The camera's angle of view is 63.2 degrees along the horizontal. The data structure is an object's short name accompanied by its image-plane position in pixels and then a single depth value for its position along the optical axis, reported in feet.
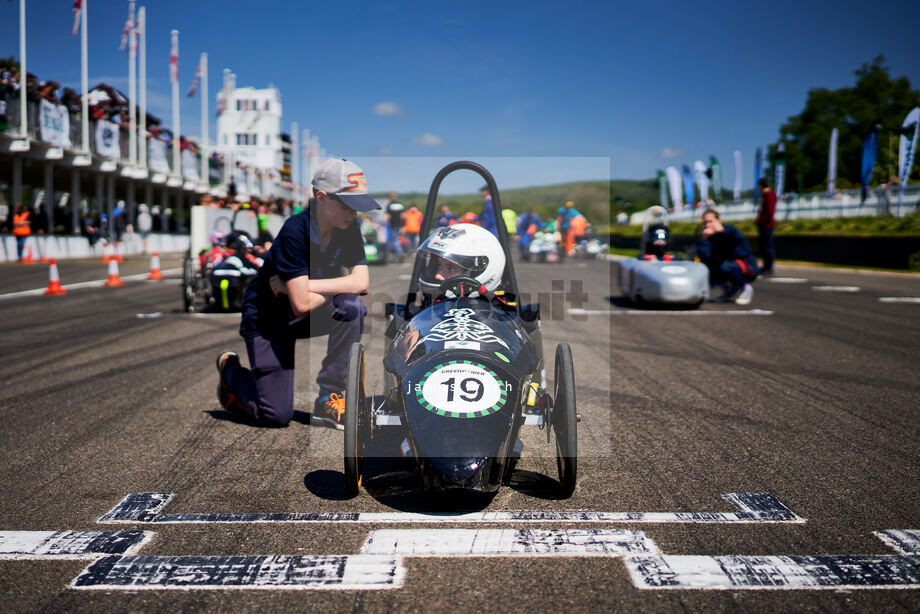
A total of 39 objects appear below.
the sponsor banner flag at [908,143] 68.90
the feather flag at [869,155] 79.10
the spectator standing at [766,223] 50.11
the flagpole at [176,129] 111.96
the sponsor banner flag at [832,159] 119.24
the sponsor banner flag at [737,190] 155.57
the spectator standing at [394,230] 67.24
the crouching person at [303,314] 14.40
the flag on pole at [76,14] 84.33
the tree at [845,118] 218.59
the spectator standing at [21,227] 73.77
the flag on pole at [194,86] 119.85
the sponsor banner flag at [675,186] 161.99
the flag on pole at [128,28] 93.63
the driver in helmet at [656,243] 37.81
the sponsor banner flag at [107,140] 92.38
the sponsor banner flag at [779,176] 139.27
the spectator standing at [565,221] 72.47
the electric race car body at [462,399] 9.73
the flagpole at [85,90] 85.81
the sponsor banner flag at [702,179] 151.53
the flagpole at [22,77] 68.64
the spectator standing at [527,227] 80.94
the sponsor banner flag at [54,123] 76.95
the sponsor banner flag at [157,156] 107.40
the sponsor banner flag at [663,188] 189.88
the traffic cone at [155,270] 54.65
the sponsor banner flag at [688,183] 158.69
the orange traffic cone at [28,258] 72.69
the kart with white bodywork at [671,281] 34.96
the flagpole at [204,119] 122.72
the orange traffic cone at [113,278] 48.55
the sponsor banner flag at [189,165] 121.80
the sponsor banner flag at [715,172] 148.97
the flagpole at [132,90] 97.09
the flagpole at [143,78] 98.04
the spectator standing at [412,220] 74.18
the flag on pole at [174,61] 108.06
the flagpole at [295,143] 206.08
